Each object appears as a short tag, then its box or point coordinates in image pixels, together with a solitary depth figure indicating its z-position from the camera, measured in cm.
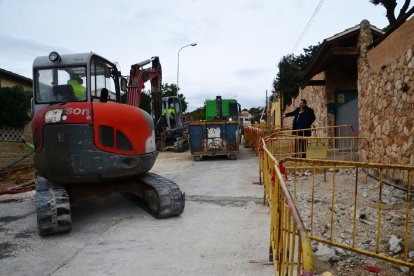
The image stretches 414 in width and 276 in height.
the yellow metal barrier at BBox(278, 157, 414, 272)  395
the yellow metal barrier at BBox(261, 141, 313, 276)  162
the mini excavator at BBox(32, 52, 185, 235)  519
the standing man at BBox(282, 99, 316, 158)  1039
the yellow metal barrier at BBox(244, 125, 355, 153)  1177
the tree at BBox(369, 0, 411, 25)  1912
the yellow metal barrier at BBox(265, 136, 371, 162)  824
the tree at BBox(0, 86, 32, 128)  1566
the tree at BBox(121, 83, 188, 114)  2916
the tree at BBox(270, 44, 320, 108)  2730
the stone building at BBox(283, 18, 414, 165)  668
